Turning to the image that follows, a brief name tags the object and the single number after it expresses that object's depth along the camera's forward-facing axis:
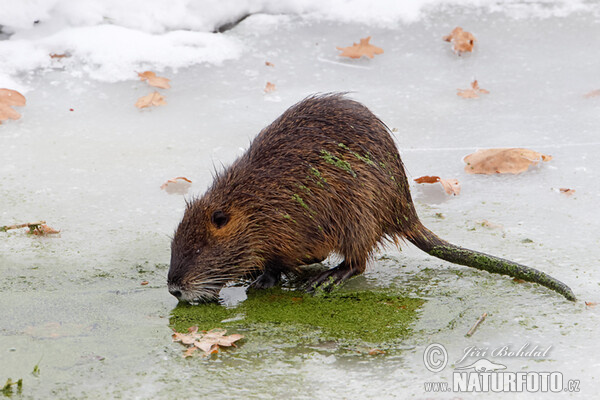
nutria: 7.10
